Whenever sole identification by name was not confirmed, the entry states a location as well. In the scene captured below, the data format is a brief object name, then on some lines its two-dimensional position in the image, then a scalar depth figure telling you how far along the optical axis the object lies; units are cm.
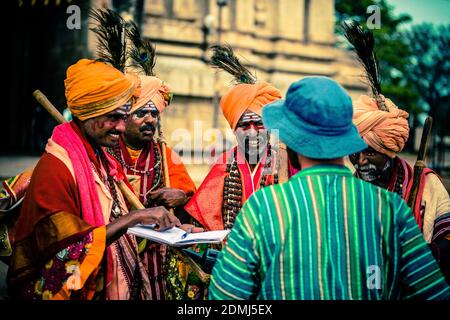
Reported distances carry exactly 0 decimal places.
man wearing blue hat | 221
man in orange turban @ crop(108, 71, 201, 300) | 414
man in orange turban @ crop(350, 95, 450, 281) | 372
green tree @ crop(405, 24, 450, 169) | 3575
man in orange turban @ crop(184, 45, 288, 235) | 404
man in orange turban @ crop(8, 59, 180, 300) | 301
